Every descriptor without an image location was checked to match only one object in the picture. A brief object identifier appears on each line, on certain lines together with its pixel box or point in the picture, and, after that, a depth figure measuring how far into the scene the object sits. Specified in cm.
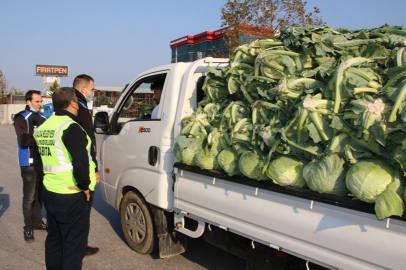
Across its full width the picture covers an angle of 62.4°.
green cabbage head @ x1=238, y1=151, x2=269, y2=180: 281
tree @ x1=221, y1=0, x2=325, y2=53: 1264
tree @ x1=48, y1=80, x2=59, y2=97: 4567
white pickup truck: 223
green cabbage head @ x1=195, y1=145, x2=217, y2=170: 333
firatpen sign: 5062
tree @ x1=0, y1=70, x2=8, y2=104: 5440
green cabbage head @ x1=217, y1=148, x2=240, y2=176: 306
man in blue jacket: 535
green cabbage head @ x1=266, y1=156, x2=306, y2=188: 263
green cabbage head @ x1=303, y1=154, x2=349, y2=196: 237
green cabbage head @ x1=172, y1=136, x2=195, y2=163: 360
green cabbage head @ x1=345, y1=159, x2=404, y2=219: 203
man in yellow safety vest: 339
